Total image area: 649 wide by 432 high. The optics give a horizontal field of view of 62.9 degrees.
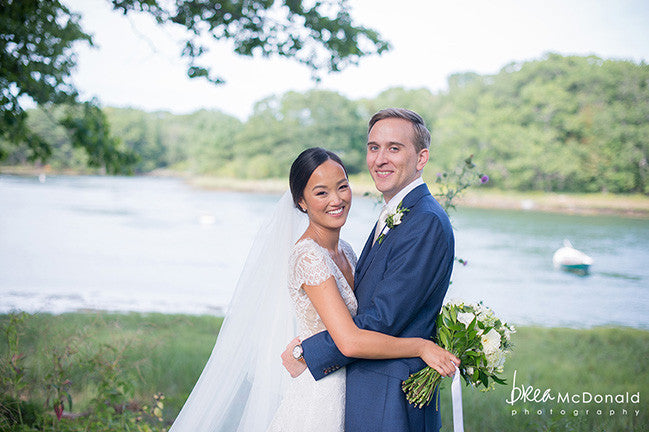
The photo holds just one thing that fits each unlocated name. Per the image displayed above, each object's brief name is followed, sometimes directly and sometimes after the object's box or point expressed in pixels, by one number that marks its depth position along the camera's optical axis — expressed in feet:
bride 8.14
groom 7.54
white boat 78.59
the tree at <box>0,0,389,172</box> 21.68
